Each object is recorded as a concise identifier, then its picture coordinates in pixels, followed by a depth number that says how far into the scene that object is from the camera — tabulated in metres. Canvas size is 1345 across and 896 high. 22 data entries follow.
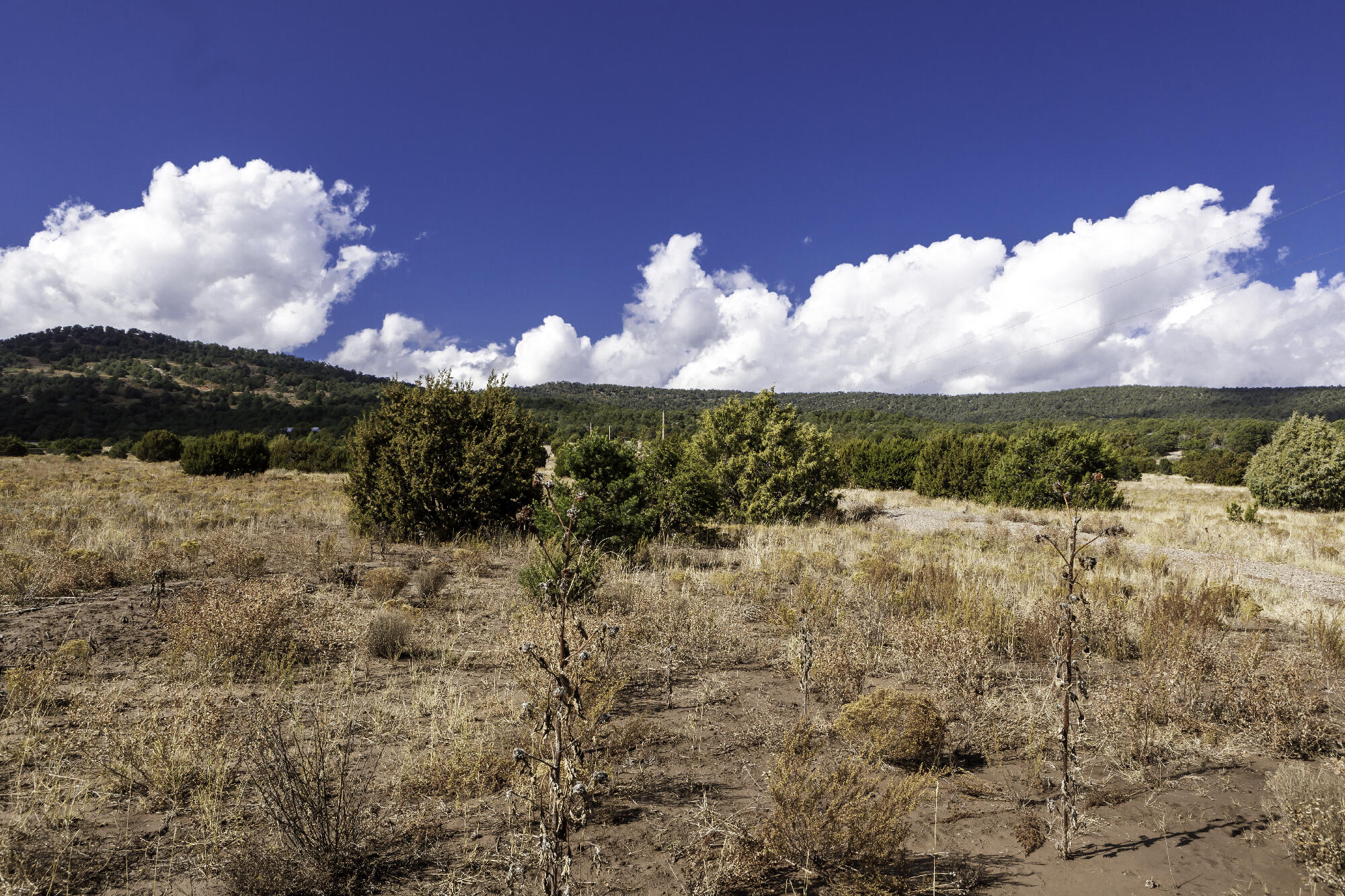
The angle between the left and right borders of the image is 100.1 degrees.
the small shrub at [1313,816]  2.57
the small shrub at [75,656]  4.73
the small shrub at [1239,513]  17.38
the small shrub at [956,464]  23.56
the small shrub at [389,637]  5.44
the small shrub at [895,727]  3.65
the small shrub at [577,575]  6.21
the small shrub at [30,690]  4.01
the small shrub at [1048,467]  19.61
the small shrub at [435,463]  11.05
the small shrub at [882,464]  27.52
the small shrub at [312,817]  2.52
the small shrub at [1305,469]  21.12
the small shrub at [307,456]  32.41
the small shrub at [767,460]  16.02
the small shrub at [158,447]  31.56
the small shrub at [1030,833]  2.86
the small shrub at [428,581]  7.47
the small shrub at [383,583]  7.28
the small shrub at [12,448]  32.99
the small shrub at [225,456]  25.31
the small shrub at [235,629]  4.93
